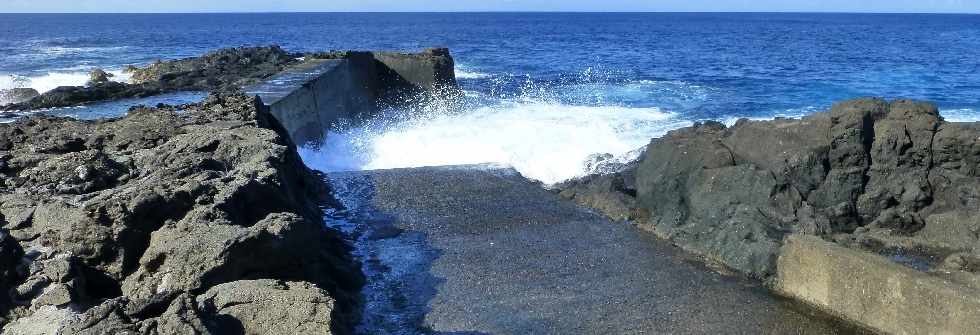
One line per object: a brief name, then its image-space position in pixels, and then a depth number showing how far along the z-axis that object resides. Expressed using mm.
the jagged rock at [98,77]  20094
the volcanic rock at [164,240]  4246
